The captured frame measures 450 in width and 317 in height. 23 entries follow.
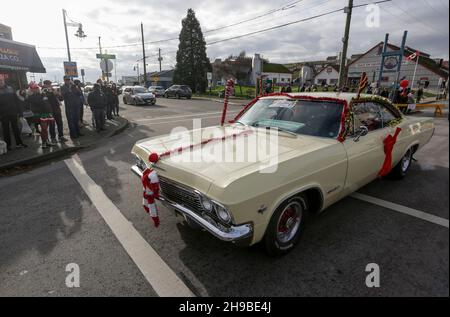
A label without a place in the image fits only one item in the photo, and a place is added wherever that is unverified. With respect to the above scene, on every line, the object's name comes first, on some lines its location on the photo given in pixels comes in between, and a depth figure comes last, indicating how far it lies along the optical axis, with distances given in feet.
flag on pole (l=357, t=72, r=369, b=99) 10.91
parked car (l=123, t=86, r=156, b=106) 69.05
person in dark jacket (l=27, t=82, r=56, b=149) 23.70
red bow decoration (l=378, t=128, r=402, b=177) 12.63
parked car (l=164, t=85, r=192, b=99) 99.14
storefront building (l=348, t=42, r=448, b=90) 104.56
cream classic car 7.70
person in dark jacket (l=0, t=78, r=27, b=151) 21.85
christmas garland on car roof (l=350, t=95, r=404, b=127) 13.03
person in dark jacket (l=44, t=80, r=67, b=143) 25.16
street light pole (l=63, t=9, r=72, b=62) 62.24
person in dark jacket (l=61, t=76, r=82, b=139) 26.55
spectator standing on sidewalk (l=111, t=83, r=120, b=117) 44.11
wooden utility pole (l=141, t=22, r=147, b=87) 131.13
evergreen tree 133.18
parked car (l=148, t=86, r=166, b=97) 110.52
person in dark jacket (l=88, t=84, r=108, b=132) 29.81
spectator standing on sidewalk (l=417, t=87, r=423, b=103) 66.55
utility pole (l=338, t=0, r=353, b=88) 55.11
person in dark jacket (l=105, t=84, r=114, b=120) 40.67
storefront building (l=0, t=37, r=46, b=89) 38.83
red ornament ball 9.73
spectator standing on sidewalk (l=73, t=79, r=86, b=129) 32.81
